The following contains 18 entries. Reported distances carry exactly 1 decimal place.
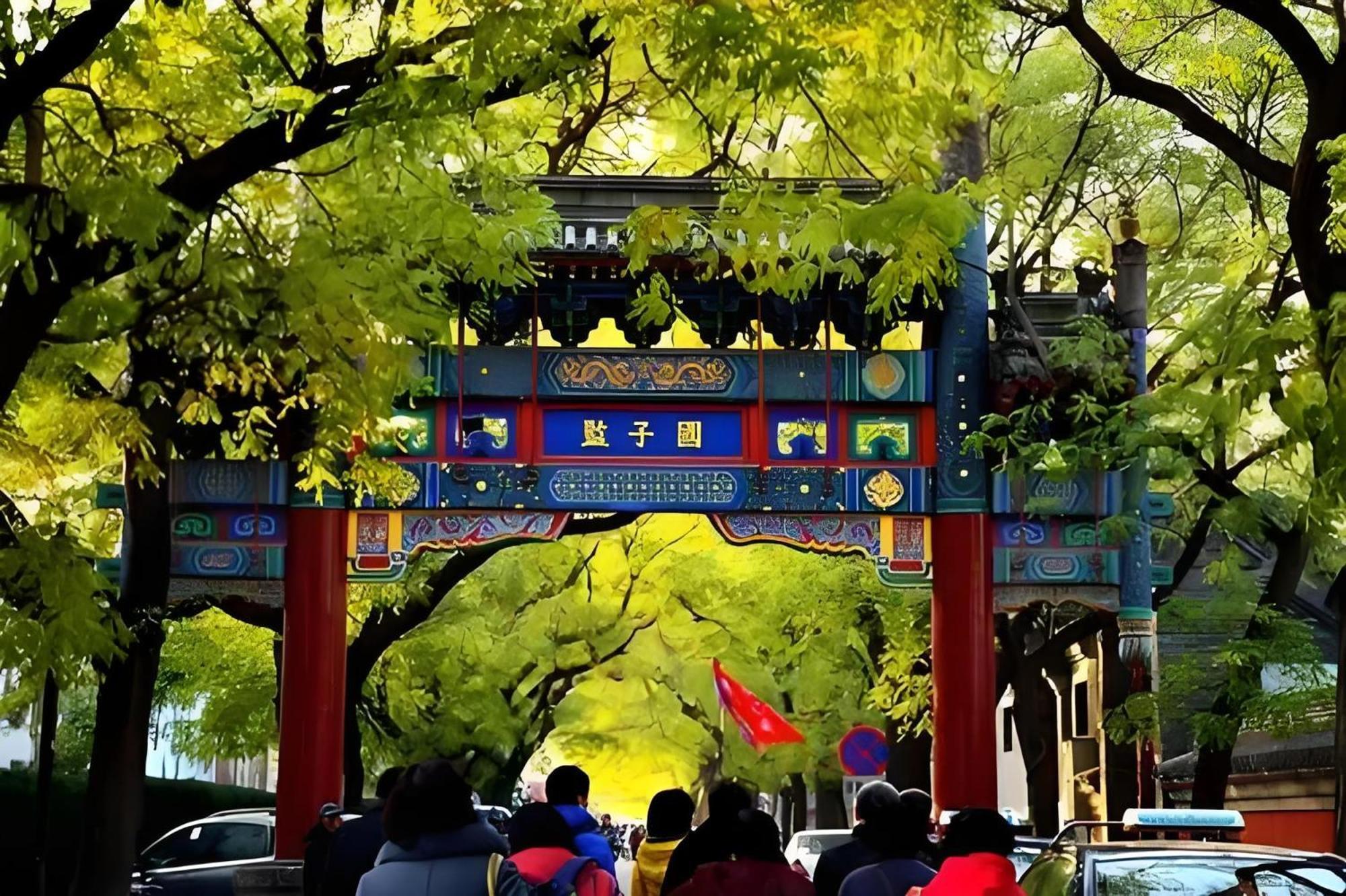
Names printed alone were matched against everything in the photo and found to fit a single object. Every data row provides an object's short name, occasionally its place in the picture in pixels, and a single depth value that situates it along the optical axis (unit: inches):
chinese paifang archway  784.9
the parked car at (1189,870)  362.6
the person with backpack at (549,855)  306.7
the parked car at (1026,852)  581.9
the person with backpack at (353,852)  378.6
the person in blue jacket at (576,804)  351.3
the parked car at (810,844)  897.5
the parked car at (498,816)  935.8
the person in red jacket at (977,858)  297.7
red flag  968.3
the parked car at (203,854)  819.4
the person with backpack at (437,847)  258.4
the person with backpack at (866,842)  333.1
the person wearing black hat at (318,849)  488.1
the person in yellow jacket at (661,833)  360.5
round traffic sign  898.1
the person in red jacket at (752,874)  293.4
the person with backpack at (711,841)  322.7
